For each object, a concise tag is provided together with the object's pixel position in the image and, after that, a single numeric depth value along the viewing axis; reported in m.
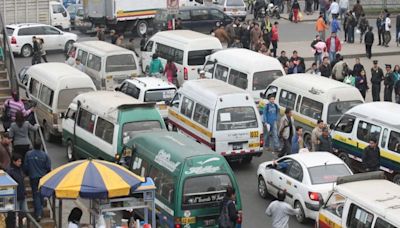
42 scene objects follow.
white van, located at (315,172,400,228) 16.52
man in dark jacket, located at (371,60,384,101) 31.95
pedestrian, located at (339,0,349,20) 50.62
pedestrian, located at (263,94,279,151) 26.83
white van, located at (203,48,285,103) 30.05
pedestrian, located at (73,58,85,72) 33.91
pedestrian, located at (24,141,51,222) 18.31
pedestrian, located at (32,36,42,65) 37.06
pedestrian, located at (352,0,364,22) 47.06
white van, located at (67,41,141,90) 32.69
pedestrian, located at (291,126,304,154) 24.70
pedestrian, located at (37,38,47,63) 37.31
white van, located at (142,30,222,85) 33.97
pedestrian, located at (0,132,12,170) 17.80
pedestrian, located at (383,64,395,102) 31.25
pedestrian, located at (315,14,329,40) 42.94
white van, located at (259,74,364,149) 26.30
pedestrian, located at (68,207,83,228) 15.73
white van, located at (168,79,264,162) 25.08
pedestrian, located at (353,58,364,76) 32.01
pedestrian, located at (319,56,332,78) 32.53
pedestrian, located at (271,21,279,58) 40.75
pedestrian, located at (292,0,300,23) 52.78
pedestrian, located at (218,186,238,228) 18.17
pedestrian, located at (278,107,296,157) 25.44
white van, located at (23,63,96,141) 28.02
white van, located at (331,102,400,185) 22.92
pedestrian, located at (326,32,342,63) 38.28
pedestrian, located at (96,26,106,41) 40.69
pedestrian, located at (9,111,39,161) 19.80
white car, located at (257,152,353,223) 20.70
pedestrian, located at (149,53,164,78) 33.88
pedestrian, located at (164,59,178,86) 33.28
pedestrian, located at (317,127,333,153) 24.12
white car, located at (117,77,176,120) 28.52
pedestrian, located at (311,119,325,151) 24.47
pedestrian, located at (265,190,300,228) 18.12
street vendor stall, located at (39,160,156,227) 15.62
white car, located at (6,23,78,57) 42.28
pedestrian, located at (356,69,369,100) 31.42
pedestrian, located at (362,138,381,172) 22.48
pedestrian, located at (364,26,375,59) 40.81
